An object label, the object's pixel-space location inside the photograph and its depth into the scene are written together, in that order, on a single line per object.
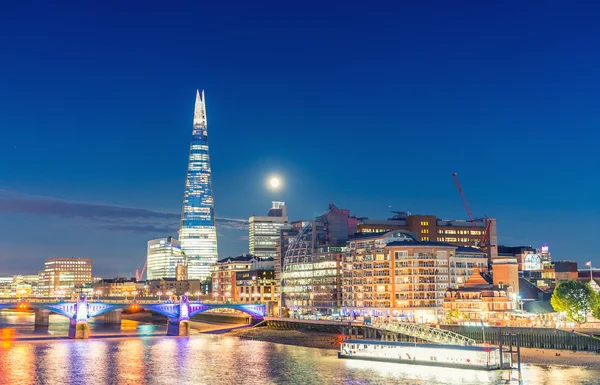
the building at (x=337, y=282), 198.50
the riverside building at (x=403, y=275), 173.00
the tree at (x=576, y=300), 131.62
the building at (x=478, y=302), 147.50
